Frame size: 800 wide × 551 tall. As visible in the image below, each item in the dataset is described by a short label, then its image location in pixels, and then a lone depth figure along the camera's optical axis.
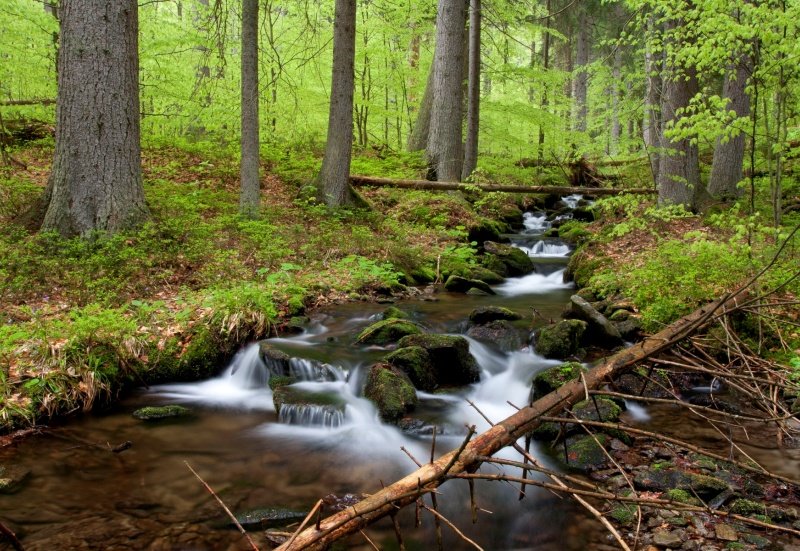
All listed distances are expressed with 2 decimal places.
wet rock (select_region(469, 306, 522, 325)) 7.39
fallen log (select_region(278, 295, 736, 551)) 2.24
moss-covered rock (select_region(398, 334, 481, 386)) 5.97
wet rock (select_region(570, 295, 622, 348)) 6.46
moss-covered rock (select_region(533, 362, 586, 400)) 5.21
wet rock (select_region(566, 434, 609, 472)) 4.29
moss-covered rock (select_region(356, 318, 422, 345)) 6.62
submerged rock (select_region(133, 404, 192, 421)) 5.03
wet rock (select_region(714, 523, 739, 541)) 3.29
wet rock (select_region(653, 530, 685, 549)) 3.28
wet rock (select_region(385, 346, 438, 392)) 5.66
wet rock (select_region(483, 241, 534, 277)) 10.77
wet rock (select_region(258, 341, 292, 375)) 5.96
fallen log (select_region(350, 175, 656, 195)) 12.77
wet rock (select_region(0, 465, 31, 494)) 3.79
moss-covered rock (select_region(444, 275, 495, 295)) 9.45
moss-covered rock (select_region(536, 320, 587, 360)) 6.33
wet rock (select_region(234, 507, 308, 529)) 3.59
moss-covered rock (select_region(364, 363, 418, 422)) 5.12
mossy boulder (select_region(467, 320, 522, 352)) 6.73
